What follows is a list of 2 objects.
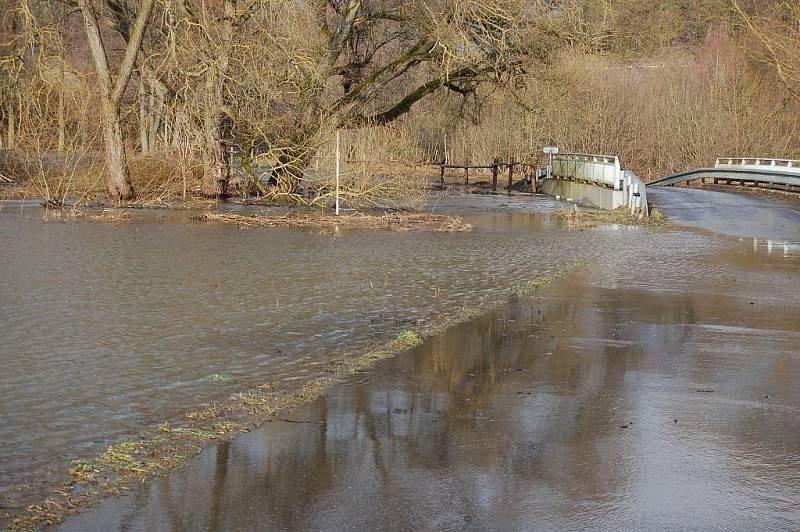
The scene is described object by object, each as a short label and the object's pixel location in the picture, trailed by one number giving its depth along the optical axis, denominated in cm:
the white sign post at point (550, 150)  3708
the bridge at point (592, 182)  2677
